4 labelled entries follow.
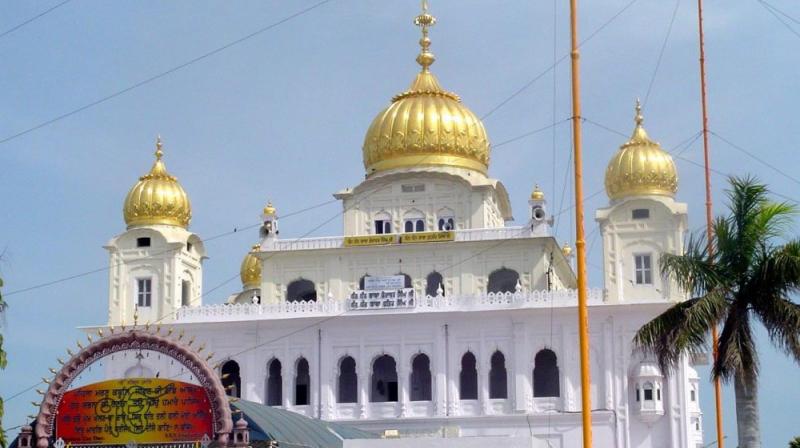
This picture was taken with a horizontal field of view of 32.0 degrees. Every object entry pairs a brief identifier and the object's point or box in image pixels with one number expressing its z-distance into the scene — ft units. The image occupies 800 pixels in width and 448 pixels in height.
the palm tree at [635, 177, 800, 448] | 74.28
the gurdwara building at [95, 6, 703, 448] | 148.77
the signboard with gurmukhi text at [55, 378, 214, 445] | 97.76
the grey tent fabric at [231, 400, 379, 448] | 100.89
